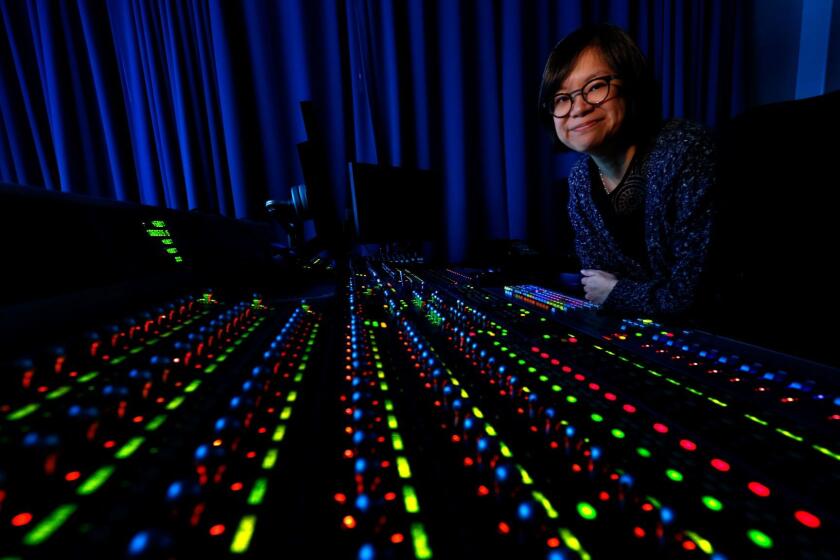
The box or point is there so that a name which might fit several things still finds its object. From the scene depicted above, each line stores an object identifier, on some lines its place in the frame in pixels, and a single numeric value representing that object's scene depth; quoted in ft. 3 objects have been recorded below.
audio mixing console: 0.66
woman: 2.85
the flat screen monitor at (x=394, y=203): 5.22
